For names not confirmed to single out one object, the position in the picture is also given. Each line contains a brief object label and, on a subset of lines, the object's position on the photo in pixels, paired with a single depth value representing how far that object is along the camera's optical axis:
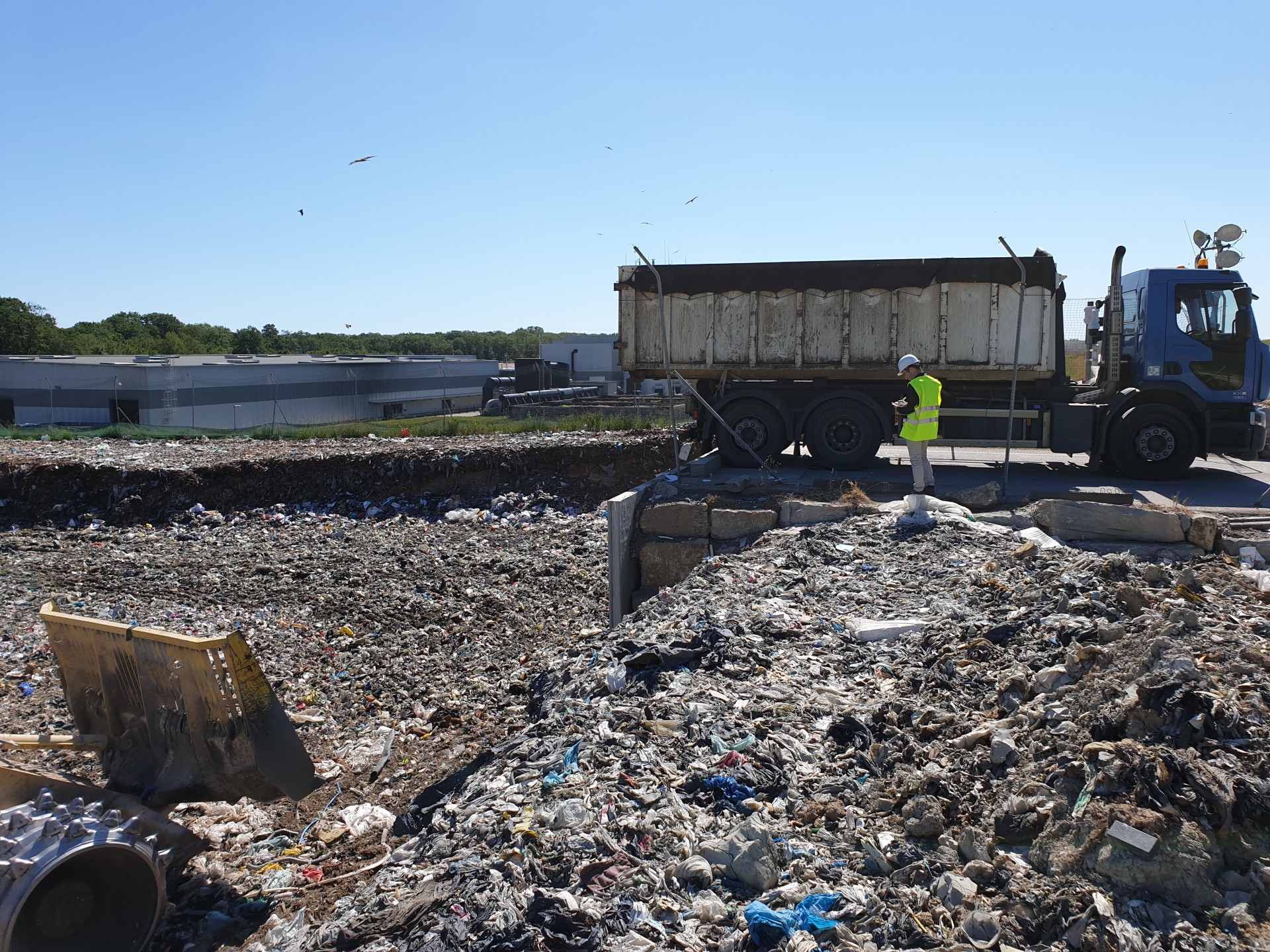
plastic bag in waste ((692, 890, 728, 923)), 2.85
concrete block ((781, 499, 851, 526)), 8.59
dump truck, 10.12
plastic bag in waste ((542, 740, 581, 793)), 3.82
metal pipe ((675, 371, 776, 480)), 10.11
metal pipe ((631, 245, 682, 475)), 9.65
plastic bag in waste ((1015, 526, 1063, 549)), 6.93
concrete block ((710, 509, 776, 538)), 8.92
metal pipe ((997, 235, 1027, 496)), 8.94
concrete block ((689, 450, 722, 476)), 10.59
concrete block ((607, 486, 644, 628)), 8.75
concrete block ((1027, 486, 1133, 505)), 8.60
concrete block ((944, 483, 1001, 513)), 8.55
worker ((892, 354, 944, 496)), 7.93
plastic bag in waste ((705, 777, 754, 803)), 3.61
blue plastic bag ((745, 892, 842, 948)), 2.71
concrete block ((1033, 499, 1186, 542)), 7.13
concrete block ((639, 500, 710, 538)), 9.21
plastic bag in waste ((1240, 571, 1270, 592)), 5.47
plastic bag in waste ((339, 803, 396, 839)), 4.92
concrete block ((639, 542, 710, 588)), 9.12
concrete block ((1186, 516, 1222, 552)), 6.93
